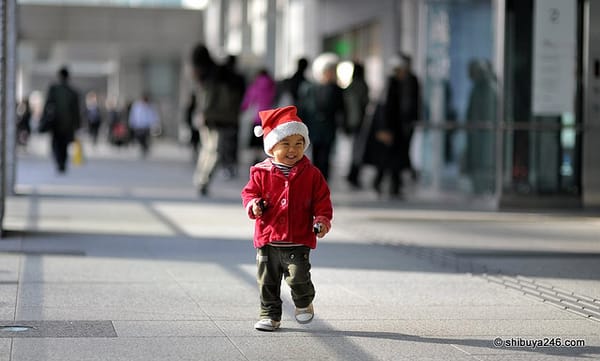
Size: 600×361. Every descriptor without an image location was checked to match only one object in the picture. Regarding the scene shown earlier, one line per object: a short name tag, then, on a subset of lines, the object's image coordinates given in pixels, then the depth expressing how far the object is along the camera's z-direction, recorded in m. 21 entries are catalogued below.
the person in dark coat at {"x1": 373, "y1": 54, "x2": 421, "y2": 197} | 17.09
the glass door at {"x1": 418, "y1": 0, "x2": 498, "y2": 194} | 18.53
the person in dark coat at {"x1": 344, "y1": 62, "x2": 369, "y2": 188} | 19.83
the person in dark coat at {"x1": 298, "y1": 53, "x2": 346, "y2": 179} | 17.11
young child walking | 7.11
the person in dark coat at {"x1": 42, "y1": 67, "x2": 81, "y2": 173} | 21.34
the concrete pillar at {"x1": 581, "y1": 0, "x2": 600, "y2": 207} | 15.77
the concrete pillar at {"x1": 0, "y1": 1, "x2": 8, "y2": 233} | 11.28
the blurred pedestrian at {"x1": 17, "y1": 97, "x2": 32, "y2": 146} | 34.50
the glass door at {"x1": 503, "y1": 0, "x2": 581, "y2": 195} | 15.73
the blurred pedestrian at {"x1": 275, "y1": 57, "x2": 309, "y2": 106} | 19.30
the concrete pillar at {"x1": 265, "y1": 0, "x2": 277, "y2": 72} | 36.12
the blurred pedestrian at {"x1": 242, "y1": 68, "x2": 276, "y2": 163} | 21.30
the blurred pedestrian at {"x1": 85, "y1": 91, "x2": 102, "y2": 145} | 42.85
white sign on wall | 15.70
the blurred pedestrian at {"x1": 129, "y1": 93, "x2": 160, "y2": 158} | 34.44
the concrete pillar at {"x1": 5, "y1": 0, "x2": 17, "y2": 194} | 16.38
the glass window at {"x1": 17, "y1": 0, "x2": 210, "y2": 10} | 44.25
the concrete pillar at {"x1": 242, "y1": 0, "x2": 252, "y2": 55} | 42.22
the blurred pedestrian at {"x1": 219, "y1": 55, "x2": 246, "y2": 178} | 18.06
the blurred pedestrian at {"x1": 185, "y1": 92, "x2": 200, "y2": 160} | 26.58
